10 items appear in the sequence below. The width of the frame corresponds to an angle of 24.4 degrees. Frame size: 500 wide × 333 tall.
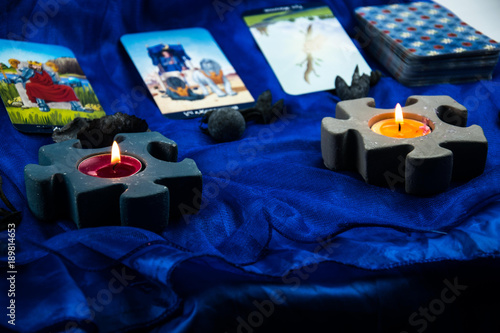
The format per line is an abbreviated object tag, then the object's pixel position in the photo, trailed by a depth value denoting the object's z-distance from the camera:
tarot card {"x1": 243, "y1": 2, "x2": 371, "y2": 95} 0.88
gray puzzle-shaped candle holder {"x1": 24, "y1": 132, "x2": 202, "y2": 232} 0.68
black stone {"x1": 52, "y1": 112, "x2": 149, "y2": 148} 0.75
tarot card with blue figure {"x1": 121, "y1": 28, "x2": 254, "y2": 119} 0.84
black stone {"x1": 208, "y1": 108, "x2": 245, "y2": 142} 0.79
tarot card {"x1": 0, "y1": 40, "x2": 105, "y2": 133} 0.79
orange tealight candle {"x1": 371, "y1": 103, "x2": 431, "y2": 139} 0.75
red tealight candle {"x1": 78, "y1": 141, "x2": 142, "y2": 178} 0.71
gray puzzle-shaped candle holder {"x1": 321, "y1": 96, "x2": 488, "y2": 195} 0.72
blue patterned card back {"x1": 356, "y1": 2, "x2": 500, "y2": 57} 0.87
